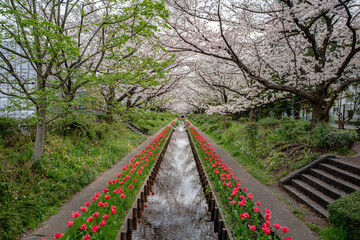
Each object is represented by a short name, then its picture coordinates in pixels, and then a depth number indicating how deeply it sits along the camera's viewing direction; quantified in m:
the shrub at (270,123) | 12.00
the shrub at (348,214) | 3.46
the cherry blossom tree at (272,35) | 7.30
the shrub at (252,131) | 10.32
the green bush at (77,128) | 8.62
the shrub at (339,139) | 6.89
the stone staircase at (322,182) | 4.89
